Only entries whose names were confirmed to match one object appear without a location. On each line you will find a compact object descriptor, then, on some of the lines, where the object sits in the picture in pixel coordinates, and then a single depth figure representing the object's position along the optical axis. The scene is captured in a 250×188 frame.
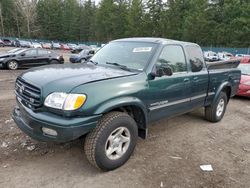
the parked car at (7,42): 38.09
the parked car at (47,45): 40.86
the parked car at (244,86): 6.66
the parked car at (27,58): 10.97
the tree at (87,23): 56.74
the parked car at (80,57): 15.96
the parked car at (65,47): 42.76
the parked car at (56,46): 43.04
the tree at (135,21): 46.88
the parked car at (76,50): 34.14
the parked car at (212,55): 23.23
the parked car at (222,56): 24.54
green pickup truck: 2.36
